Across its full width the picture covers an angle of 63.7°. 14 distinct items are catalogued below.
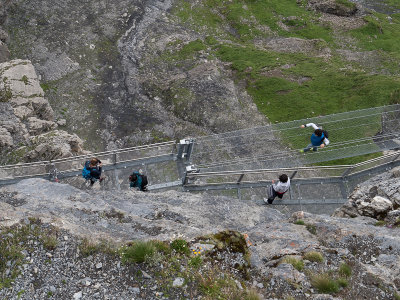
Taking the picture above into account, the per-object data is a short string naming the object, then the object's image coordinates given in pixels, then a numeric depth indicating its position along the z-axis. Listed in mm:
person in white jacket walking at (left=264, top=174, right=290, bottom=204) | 14945
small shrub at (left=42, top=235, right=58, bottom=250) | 8414
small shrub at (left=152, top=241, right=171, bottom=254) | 8422
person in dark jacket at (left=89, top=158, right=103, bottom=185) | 15727
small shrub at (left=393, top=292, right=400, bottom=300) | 8298
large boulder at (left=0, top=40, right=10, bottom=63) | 29677
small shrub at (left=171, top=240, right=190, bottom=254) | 8500
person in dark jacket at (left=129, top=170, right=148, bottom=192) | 15580
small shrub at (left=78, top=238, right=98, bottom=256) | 8484
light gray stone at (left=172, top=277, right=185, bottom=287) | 7820
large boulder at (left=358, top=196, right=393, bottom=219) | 12719
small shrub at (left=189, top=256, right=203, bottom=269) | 8211
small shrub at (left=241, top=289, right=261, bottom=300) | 7547
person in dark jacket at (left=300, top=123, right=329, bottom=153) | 17291
